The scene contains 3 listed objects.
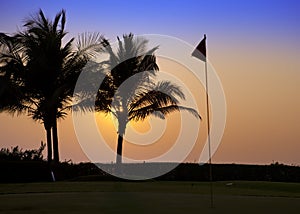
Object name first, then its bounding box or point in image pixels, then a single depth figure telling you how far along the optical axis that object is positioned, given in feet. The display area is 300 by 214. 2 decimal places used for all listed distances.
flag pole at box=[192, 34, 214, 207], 46.39
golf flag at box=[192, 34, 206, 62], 46.39
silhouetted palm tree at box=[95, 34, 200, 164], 100.89
